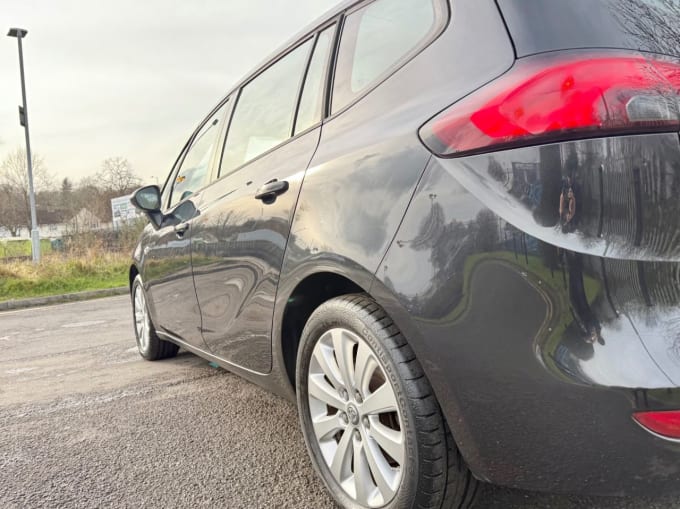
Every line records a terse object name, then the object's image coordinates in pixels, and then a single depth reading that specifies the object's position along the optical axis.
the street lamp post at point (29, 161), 14.37
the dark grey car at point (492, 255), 1.16
